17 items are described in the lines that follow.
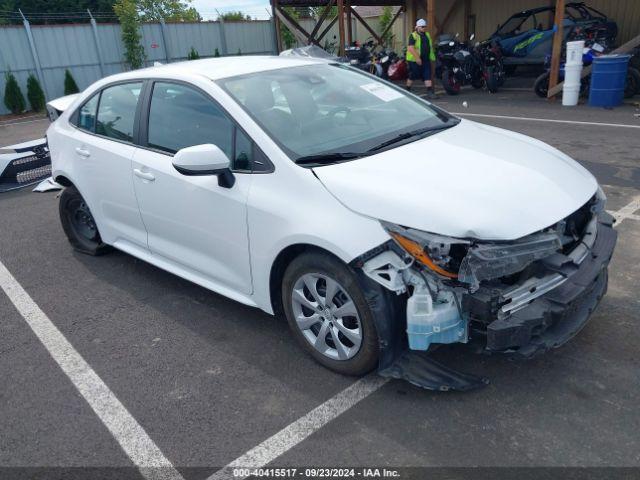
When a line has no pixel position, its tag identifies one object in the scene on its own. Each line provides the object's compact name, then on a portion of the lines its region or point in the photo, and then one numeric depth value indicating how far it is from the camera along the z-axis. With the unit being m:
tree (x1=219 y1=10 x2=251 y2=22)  37.91
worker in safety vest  13.70
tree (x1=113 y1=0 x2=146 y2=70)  20.17
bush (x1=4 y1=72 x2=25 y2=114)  17.98
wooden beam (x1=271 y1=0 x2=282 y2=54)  18.70
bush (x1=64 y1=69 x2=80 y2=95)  18.94
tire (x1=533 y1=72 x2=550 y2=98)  12.28
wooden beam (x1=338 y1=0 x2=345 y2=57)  16.28
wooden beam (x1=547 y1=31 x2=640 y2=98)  11.03
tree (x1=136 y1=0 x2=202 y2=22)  35.56
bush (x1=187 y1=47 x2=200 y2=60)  22.11
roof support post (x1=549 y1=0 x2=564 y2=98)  11.08
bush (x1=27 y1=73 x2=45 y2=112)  18.39
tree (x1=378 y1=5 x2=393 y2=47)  31.17
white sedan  2.63
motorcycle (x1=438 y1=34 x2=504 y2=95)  14.12
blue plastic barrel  10.33
